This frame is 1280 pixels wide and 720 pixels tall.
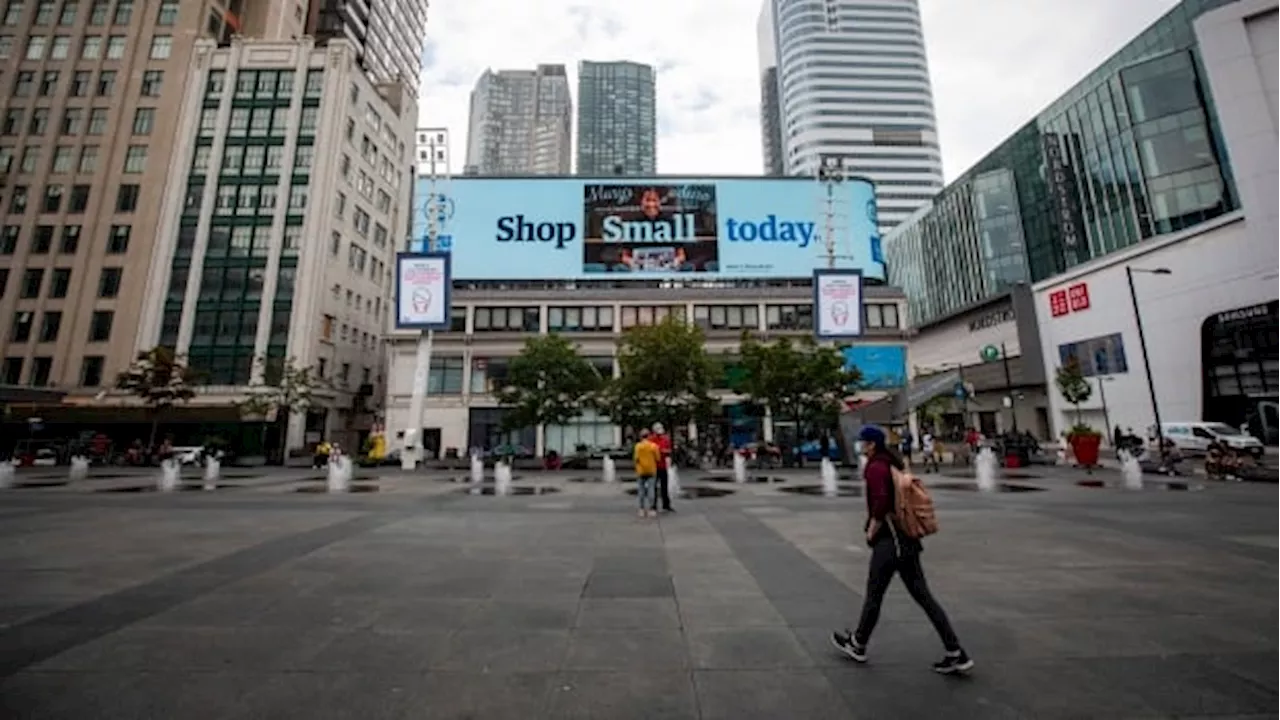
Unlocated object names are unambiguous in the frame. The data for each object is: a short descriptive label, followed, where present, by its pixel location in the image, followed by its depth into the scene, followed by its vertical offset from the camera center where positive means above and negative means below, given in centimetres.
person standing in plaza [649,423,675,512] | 1315 -48
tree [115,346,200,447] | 3541 +476
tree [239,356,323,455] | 3847 +452
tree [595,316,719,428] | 3191 +420
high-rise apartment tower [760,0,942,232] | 12950 +8415
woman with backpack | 400 -82
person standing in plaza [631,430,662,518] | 1195 -40
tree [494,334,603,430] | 3394 +418
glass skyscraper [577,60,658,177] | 17788 +10790
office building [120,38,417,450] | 4312 +1820
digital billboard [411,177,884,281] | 4569 +1845
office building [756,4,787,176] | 16625 +10677
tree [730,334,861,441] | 3067 +393
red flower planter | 2411 -2
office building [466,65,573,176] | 16100 +9576
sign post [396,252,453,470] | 2722 +789
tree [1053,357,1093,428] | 3822 +455
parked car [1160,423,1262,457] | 2902 +69
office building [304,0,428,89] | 6600 +5700
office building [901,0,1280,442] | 3466 +1949
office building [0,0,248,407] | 4184 +2270
